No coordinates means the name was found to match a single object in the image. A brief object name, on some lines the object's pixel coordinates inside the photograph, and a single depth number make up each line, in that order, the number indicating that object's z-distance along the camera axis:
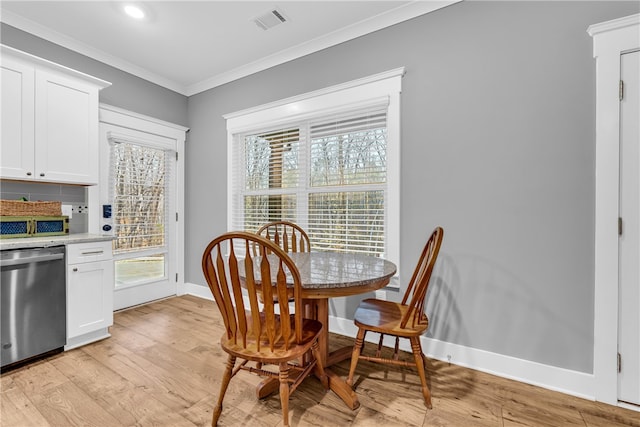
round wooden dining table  1.47
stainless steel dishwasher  2.02
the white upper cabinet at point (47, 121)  2.26
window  2.49
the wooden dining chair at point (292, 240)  2.58
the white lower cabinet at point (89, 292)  2.34
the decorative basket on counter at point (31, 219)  2.31
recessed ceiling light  2.34
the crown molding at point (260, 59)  2.34
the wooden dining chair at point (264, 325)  1.34
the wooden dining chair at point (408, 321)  1.62
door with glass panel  3.24
